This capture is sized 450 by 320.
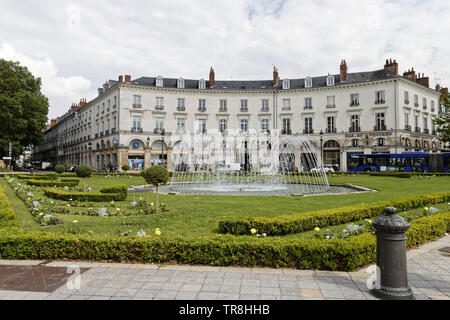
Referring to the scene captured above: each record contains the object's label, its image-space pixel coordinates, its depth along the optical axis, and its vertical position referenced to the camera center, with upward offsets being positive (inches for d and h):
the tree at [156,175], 416.2 -15.6
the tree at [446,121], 1294.8 +179.4
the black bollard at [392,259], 149.9 -50.4
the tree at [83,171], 684.1 -15.2
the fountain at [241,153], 1798.7 +71.1
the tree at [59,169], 924.5 -13.9
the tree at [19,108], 1460.4 +299.2
